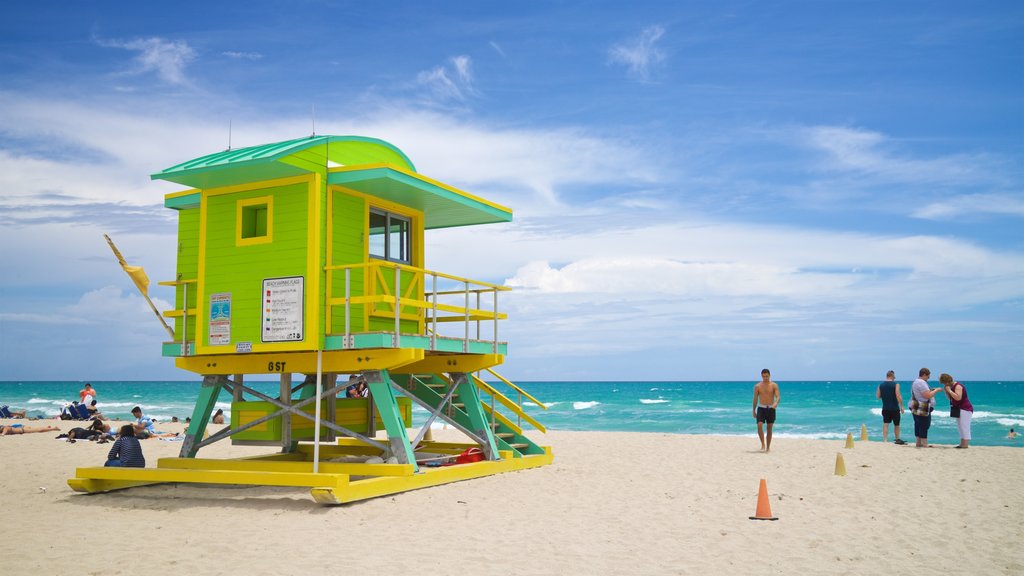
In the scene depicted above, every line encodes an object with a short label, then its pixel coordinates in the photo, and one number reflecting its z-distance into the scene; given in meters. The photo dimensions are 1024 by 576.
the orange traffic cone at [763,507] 11.39
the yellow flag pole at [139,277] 15.96
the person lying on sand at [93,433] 24.52
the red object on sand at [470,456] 15.90
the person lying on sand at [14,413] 37.71
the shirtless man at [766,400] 19.91
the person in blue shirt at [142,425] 23.80
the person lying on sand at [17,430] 27.98
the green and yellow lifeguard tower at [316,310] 13.70
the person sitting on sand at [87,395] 32.62
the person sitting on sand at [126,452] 14.91
